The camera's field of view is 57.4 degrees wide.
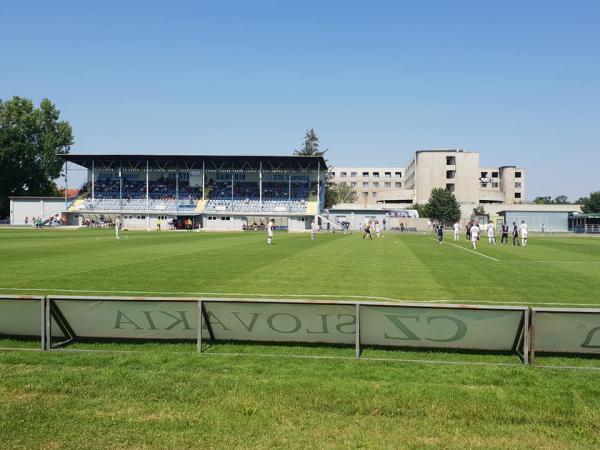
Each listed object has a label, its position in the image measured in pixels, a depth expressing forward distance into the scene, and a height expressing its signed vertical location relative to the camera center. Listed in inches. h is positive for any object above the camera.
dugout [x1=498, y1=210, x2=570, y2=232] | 3454.7 -16.1
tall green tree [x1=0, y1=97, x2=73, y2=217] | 3607.3 +480.2
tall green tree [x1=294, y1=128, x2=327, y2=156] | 5187.0 +680.3
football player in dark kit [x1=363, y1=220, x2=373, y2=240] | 2200.3 -47.1
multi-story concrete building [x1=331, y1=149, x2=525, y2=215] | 4766.2 +360.9
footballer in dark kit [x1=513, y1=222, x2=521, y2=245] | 1724.8 -56.8
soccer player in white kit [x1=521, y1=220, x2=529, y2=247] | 1622.5 -46.4
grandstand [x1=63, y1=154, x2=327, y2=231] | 3270.2 +164.0
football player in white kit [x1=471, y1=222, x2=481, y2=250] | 1473.9 -44.8
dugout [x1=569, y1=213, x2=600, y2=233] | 3459.6 -43.9
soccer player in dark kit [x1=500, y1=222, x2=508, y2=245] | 1854.1 -60.8
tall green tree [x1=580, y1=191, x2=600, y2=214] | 5654.5 +130.7
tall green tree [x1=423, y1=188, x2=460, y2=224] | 4163.4 +71.1
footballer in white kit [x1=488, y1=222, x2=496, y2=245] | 1816.7 -55.5
